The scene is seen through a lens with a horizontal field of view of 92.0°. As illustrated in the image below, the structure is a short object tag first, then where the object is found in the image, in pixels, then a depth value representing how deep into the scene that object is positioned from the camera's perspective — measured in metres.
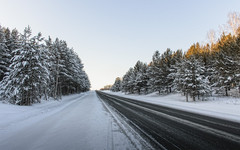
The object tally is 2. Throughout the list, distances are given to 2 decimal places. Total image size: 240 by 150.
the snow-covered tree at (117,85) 80.39
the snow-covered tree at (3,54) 18.67
